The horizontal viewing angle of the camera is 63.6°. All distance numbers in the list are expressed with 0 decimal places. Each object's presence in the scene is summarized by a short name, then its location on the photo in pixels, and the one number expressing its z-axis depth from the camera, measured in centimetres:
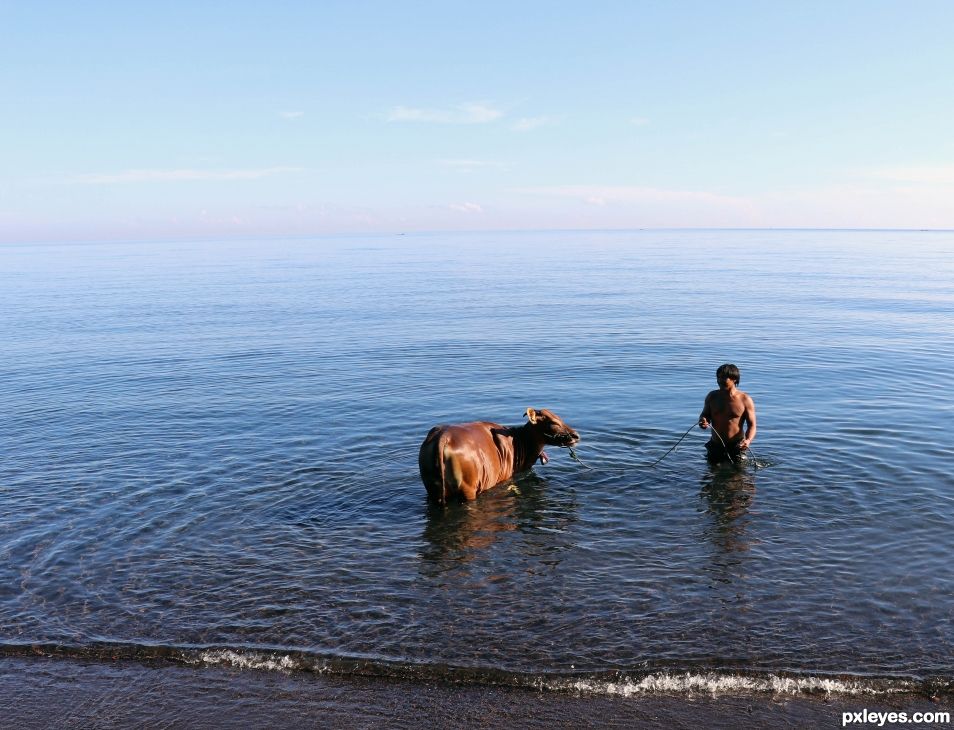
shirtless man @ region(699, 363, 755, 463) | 1540
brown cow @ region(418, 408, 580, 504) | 1339
